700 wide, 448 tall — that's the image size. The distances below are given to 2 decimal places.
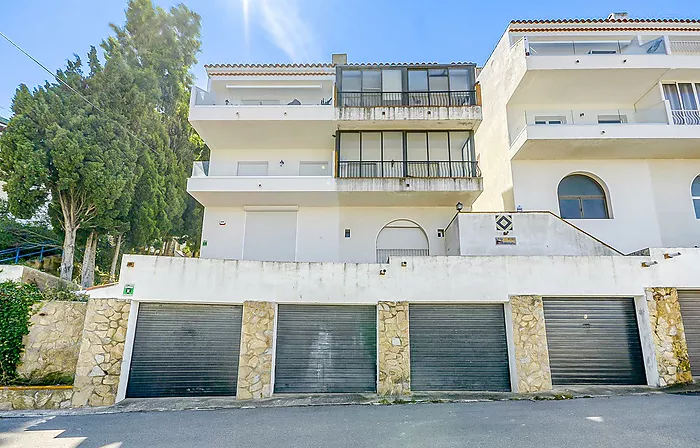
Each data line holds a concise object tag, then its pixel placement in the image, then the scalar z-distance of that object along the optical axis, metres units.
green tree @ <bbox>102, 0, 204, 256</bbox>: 16.69
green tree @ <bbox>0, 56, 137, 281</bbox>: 13.34
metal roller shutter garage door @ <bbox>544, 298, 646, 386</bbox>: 9.46
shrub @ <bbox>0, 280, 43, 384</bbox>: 8.85
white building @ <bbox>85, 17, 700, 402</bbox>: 9.43
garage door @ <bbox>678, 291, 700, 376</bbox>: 9.50
